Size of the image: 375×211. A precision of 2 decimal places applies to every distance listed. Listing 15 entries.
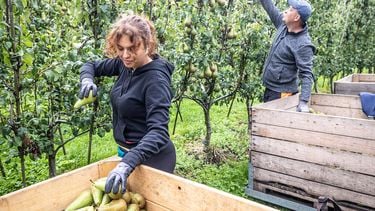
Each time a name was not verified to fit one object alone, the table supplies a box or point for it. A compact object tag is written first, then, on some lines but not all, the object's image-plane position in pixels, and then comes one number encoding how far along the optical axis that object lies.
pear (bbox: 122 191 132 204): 1.96
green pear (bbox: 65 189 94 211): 1.95
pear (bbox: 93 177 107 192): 1.96
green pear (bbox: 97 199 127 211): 1.84
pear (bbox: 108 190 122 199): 1.89
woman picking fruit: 1.99
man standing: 4.02
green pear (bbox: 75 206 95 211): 1.88
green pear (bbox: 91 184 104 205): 1.94
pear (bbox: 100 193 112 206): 1.90
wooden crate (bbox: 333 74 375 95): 5.83
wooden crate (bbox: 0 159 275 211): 1.75
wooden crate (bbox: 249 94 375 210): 3.45
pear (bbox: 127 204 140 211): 1.93
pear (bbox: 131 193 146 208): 1.98
